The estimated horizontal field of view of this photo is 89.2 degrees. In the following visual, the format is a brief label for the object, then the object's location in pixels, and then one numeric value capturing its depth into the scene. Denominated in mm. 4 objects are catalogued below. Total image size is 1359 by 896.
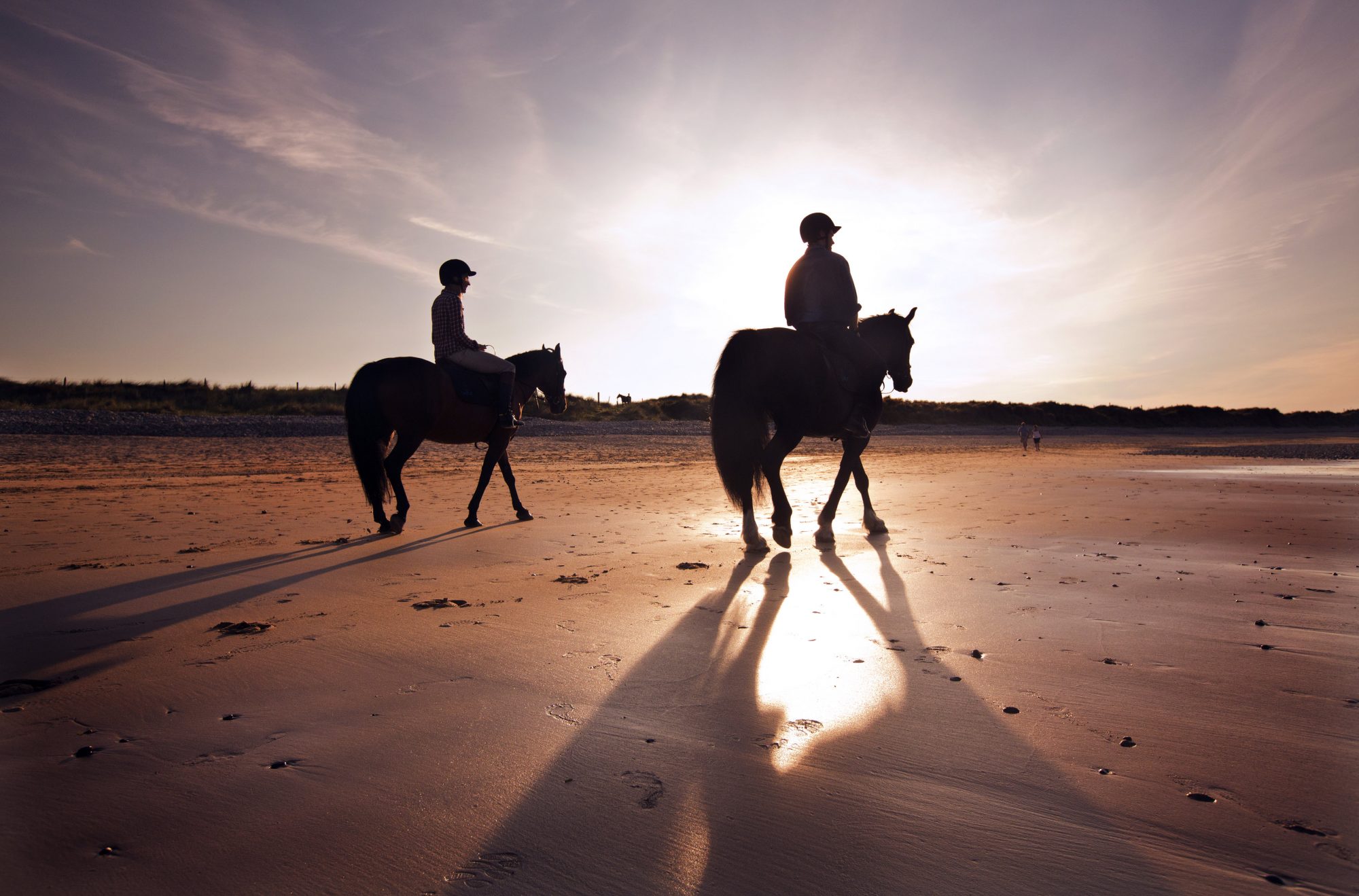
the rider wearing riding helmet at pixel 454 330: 7680
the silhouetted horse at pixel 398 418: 6820
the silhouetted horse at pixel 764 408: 5707
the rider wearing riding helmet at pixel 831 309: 6309
